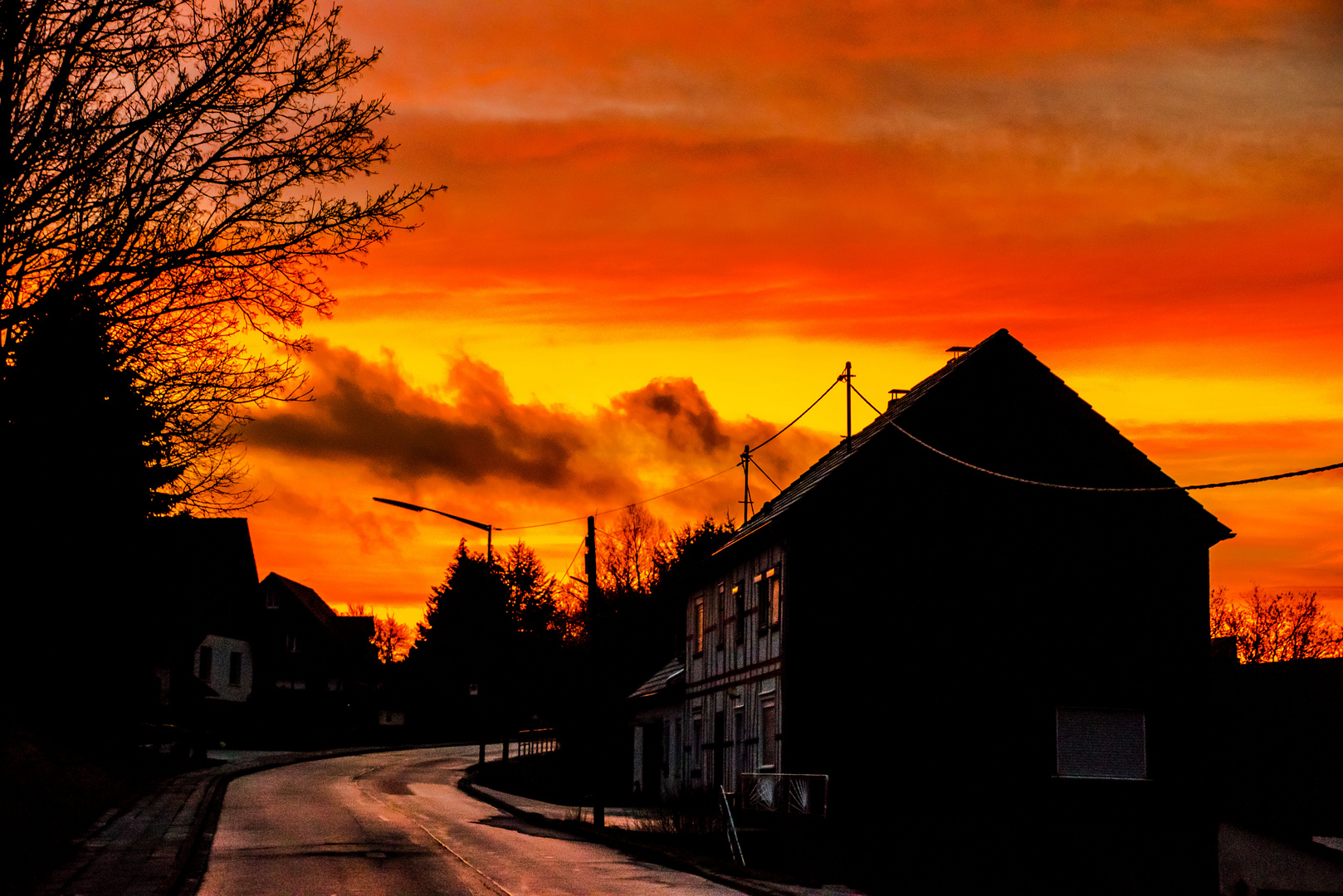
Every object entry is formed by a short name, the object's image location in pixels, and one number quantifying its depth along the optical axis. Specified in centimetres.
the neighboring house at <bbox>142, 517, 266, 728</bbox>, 3747
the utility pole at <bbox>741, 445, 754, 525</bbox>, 4956
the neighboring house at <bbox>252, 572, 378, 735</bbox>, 7788
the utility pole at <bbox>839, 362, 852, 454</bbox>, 3656
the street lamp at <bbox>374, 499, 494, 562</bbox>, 3766
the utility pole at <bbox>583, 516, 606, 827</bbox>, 2861
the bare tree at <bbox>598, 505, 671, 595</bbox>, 8875
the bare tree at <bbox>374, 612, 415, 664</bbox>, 12800
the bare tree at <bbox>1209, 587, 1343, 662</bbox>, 8556
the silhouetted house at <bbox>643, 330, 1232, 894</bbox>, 2889
